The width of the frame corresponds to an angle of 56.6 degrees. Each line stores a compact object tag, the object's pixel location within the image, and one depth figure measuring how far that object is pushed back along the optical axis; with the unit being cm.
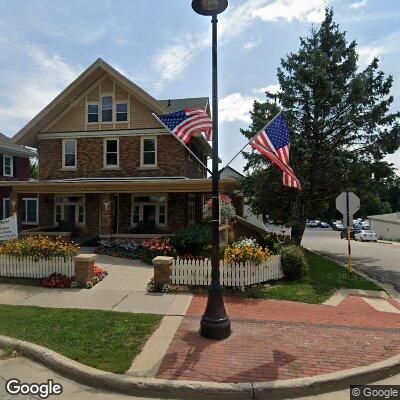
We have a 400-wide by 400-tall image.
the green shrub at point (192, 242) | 1417
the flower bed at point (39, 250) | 1122
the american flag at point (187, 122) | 809
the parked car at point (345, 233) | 4731
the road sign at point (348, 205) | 1446
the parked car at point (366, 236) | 4594
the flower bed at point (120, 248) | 1561
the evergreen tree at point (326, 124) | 1853
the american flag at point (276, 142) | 791
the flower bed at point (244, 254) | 1054
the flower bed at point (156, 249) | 1437
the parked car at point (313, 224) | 7875
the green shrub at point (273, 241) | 1451
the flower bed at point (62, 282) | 1048
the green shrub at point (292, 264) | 1169
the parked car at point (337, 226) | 6754
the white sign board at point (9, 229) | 1232
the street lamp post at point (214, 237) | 656
